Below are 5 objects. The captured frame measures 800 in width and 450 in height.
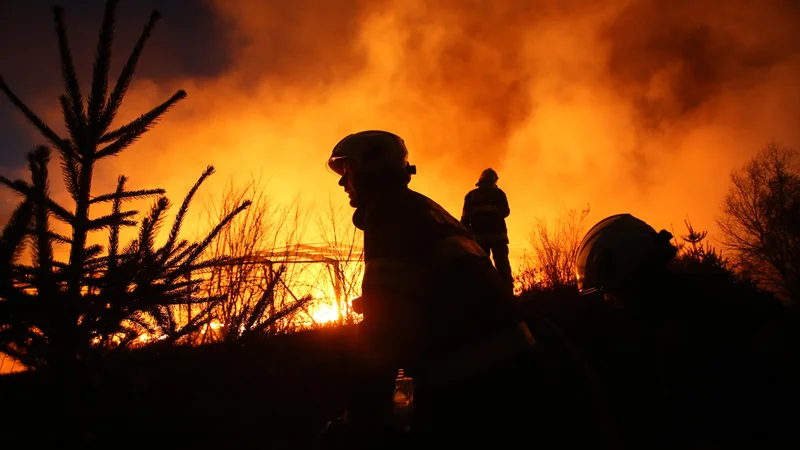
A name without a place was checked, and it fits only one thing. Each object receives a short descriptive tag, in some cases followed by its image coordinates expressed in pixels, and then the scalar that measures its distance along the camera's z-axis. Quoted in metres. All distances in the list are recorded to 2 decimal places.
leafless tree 21.39
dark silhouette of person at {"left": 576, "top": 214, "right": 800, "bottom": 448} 2.77
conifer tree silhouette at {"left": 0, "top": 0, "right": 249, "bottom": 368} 1.77
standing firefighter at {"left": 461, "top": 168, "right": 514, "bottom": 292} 7.36
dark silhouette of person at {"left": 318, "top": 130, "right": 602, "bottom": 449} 1.40
